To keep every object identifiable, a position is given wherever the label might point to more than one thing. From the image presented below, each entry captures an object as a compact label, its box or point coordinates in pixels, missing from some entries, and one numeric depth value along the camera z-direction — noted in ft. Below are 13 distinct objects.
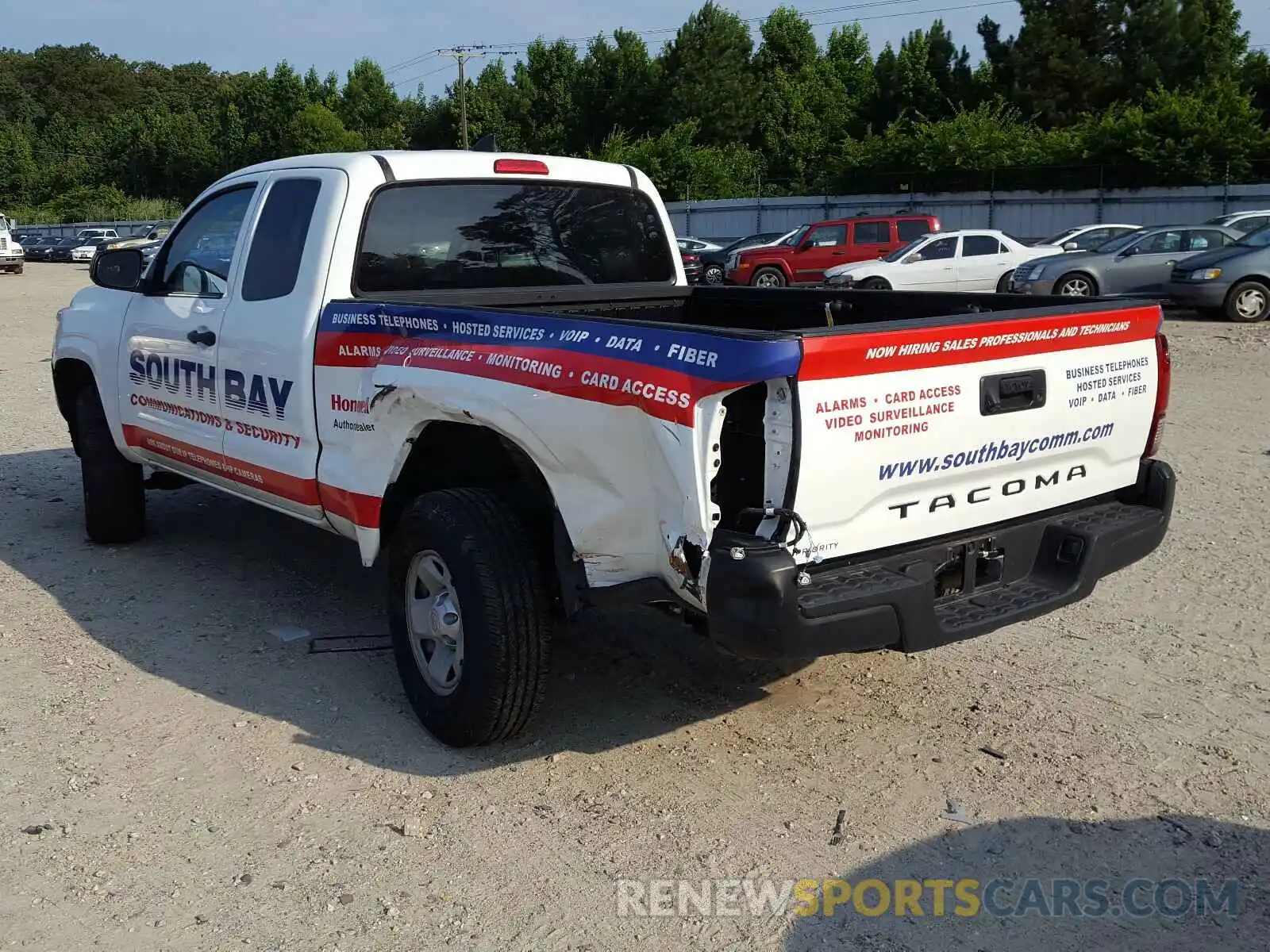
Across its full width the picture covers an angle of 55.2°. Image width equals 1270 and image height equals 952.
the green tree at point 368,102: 269.64
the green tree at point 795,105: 193.36
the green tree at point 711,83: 218.59
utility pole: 192.22
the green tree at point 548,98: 232.53
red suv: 87.30
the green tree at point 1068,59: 175.83
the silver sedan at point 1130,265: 65.05
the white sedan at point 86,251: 168.45
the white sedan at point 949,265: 73.51
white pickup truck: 10.87
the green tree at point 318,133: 234.99
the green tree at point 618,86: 228.22
